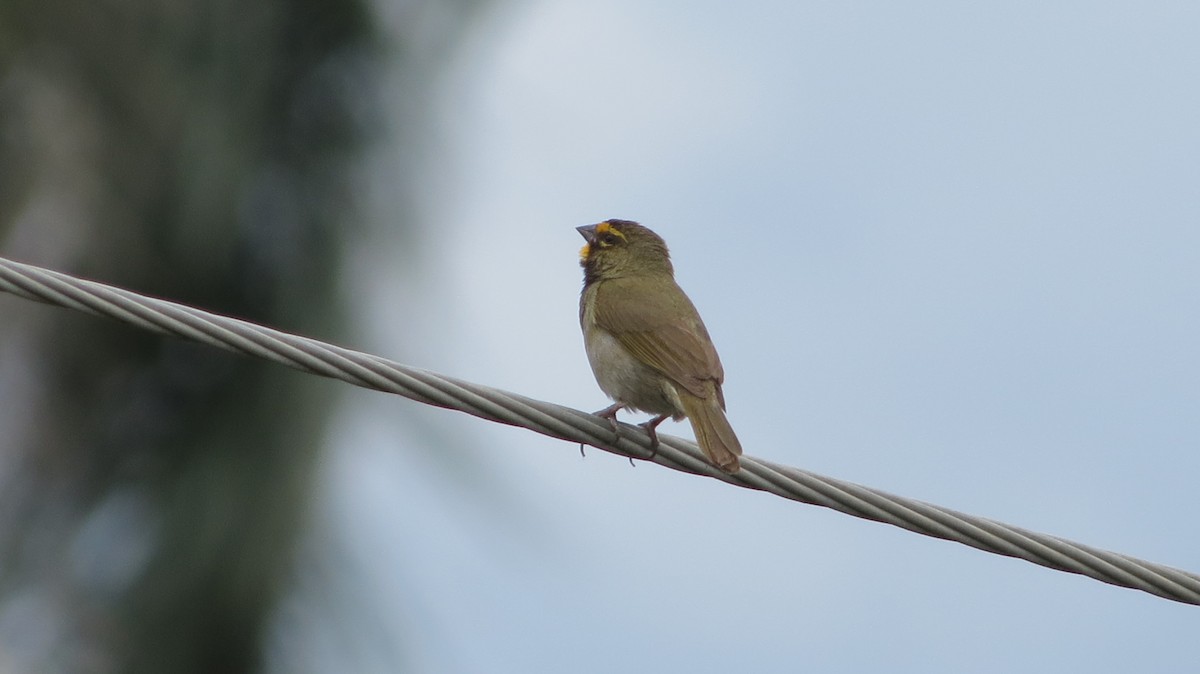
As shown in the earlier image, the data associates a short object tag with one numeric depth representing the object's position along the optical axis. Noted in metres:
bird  11.95
